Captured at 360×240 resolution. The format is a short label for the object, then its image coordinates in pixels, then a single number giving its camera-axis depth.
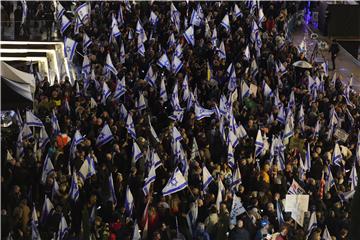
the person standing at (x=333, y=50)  33.41
